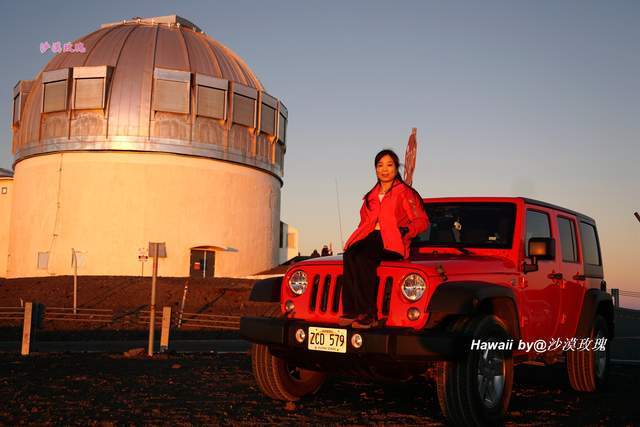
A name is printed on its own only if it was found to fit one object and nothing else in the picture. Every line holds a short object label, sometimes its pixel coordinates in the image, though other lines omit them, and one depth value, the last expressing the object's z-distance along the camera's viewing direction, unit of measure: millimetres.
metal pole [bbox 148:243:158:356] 12781
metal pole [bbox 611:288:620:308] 34344
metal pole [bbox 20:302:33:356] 12883
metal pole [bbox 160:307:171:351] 14141
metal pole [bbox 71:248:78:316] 23062
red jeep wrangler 5672
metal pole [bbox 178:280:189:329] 22109
